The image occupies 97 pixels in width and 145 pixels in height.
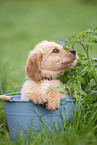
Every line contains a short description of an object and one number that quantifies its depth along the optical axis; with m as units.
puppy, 2.70
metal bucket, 2.45
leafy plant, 2.52
